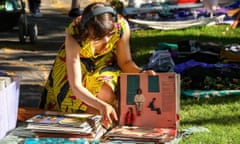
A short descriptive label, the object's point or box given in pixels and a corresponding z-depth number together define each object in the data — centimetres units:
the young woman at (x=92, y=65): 377
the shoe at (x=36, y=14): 1266
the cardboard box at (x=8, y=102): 386
